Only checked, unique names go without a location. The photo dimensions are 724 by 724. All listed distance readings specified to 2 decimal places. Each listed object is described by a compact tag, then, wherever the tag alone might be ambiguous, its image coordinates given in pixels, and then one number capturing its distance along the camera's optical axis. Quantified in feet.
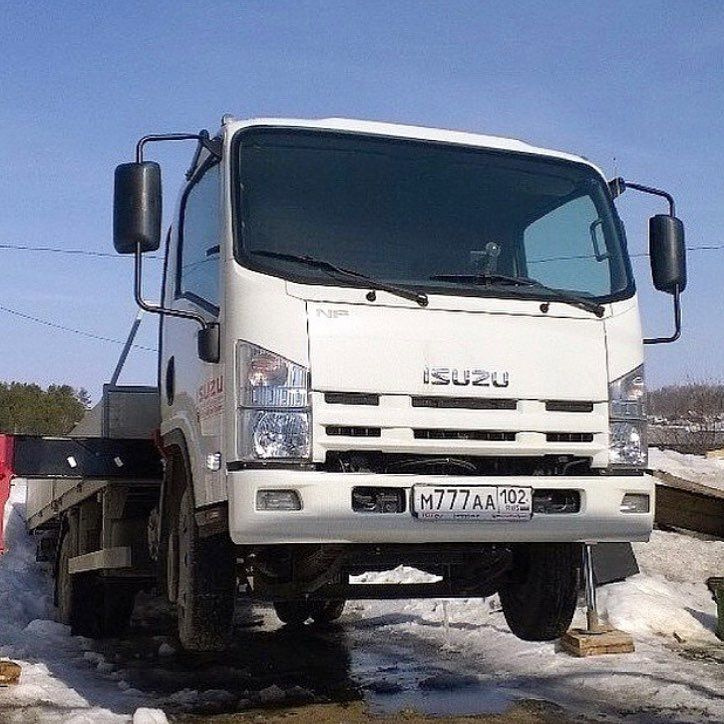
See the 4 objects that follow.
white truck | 14.37
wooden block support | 23.24
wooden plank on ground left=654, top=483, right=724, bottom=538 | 25.68
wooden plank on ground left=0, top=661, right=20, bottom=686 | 19.51
